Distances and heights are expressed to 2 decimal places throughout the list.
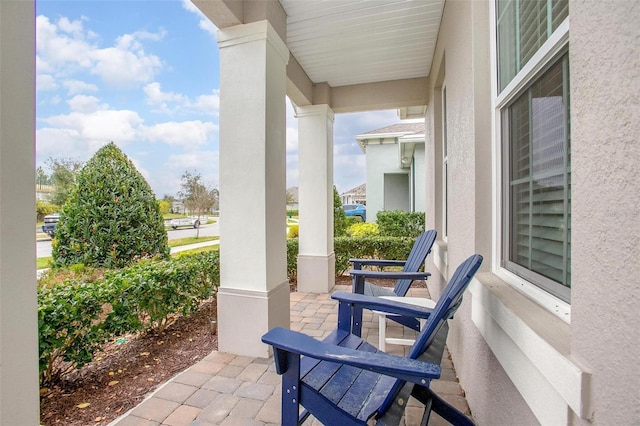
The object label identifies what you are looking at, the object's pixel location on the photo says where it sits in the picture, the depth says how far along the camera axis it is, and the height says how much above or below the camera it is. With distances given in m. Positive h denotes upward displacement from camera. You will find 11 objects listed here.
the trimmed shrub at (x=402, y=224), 7.38 -0.30
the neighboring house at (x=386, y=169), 12.00 +1.78
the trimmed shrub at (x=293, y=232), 7.54 -0.51
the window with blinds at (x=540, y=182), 1.04 +0.12
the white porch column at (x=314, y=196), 4.60 +0.25
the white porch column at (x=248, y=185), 2.57 +0.24
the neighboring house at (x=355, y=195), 24.48 +1.40
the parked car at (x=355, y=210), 16.96 +0.12
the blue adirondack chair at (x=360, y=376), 1.12 -0.75
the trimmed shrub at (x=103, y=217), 4.29 -0.07
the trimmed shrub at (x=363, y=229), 7.92 -0.49
